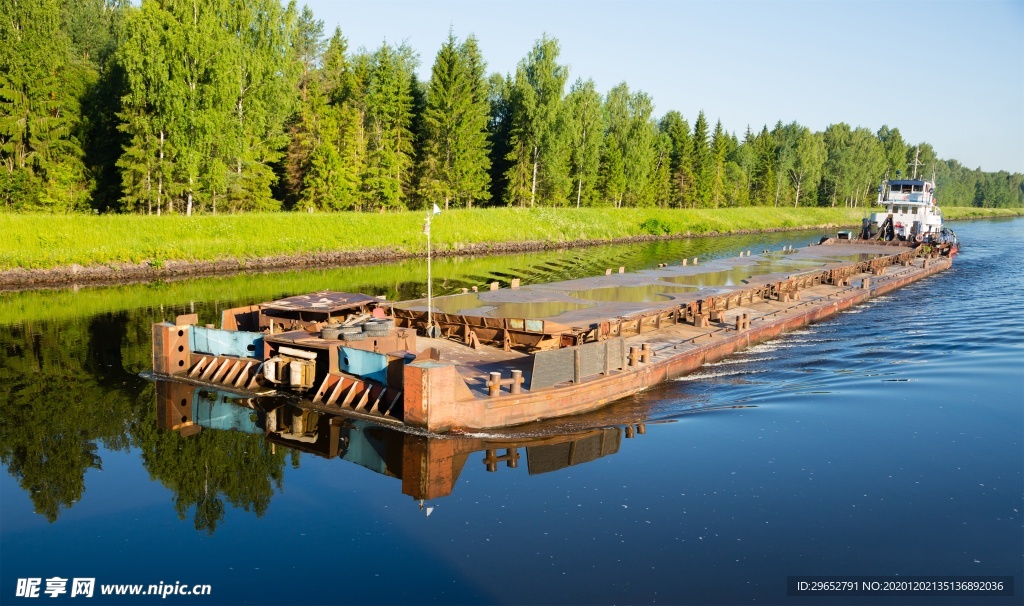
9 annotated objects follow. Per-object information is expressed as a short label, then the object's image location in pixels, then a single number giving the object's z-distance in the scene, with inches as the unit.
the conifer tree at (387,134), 2598.4
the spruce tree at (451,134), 2751.0
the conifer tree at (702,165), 4168.3
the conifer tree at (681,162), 4069.9
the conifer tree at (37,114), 1987.0
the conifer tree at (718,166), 4269.2
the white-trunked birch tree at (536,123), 2974.9
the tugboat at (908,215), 2603.3
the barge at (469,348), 701.3
